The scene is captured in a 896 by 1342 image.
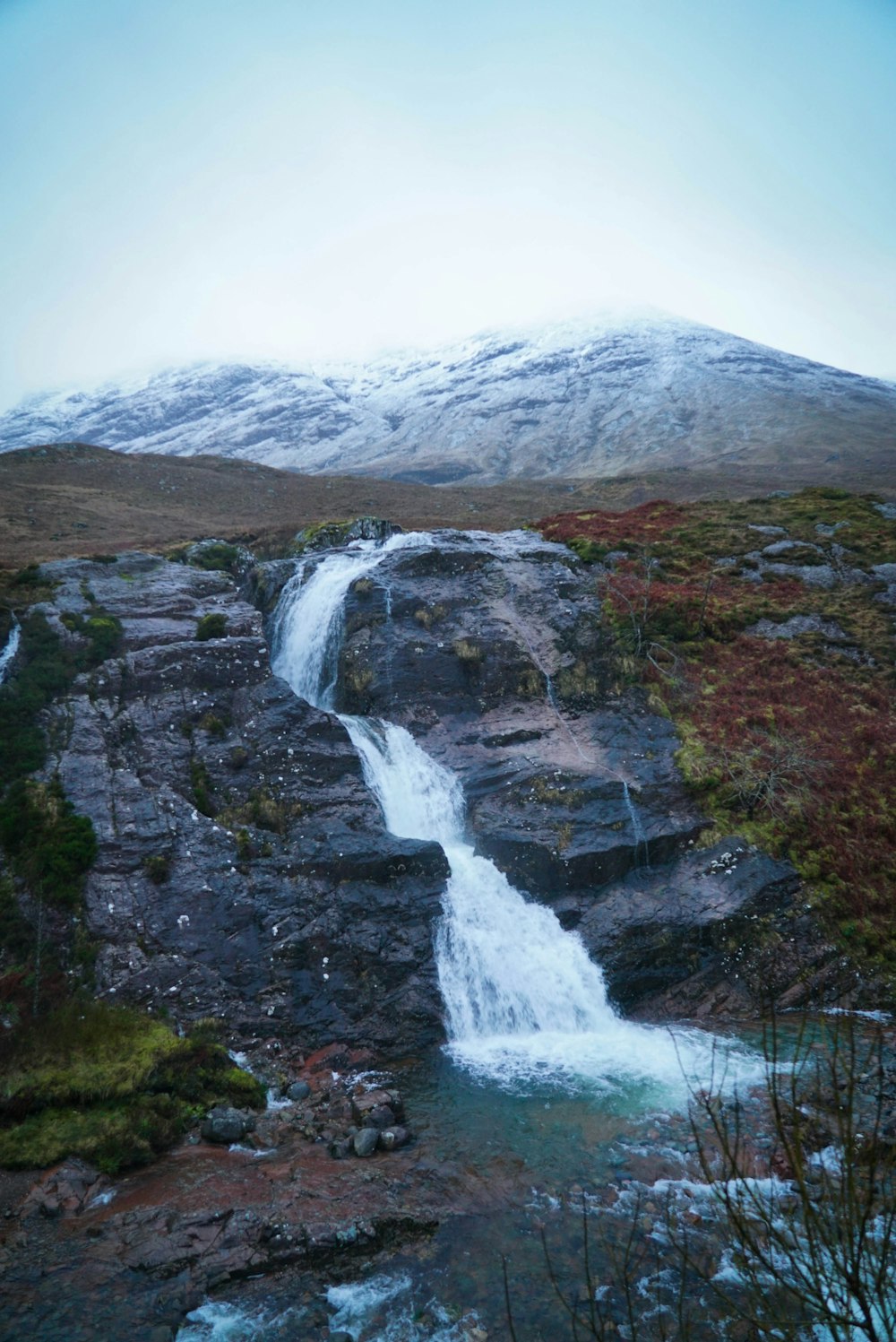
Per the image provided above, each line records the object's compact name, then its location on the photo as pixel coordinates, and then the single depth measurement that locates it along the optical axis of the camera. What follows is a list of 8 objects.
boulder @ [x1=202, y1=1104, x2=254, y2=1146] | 12.37
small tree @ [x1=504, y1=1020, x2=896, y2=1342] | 7.87
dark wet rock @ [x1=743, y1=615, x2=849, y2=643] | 26.19
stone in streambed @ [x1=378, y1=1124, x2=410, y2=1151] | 12.30
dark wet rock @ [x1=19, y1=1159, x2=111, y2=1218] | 10.61
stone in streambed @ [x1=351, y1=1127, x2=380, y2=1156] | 12.14
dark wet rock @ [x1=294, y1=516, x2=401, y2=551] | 33.84
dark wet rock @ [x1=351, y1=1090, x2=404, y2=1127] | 12.91
